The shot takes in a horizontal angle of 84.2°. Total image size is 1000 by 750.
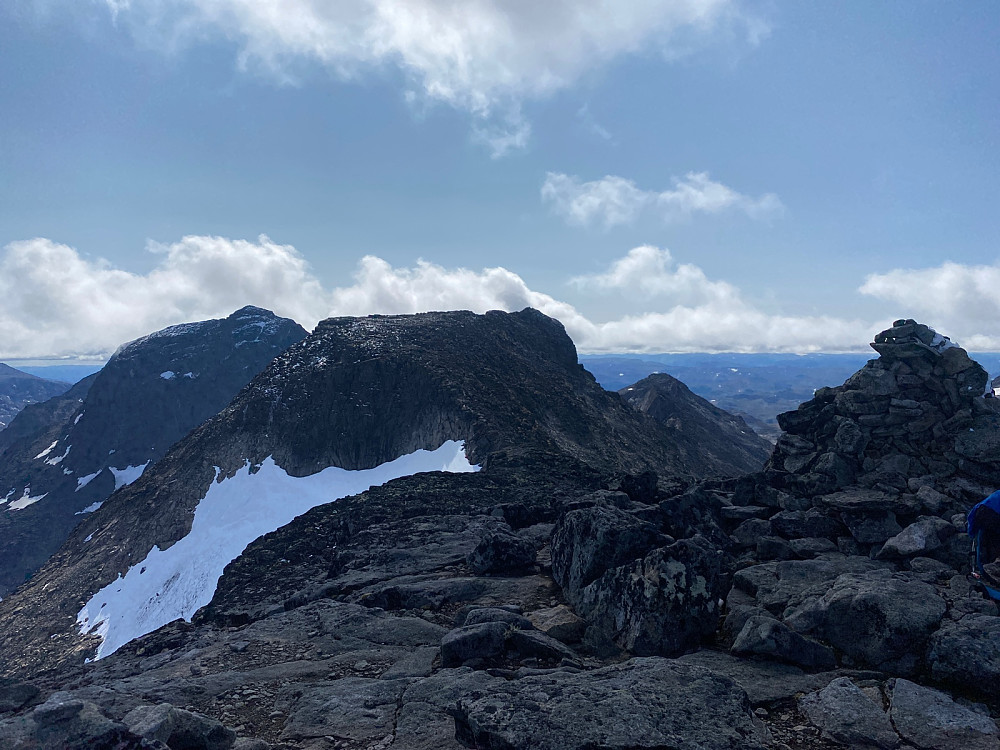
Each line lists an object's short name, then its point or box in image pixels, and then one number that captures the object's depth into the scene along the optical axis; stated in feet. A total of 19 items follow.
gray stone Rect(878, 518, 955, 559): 50.88
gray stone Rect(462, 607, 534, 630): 46.24
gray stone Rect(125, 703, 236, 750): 31.81
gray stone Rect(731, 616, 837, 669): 37.65
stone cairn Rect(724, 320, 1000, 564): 58.13
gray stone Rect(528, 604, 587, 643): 45.93
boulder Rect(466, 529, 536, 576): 67.82
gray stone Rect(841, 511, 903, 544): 56.85
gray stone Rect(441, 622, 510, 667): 42.83
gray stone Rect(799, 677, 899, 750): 29.43
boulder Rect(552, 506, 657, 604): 53.93
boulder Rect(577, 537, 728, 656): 42.14
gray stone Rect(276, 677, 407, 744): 35.65
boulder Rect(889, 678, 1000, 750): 28.64
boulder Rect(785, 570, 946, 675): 36.63
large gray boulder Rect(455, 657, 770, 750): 28.40
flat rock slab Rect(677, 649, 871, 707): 34.14
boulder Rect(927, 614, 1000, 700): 32.27
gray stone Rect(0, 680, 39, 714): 46.96
